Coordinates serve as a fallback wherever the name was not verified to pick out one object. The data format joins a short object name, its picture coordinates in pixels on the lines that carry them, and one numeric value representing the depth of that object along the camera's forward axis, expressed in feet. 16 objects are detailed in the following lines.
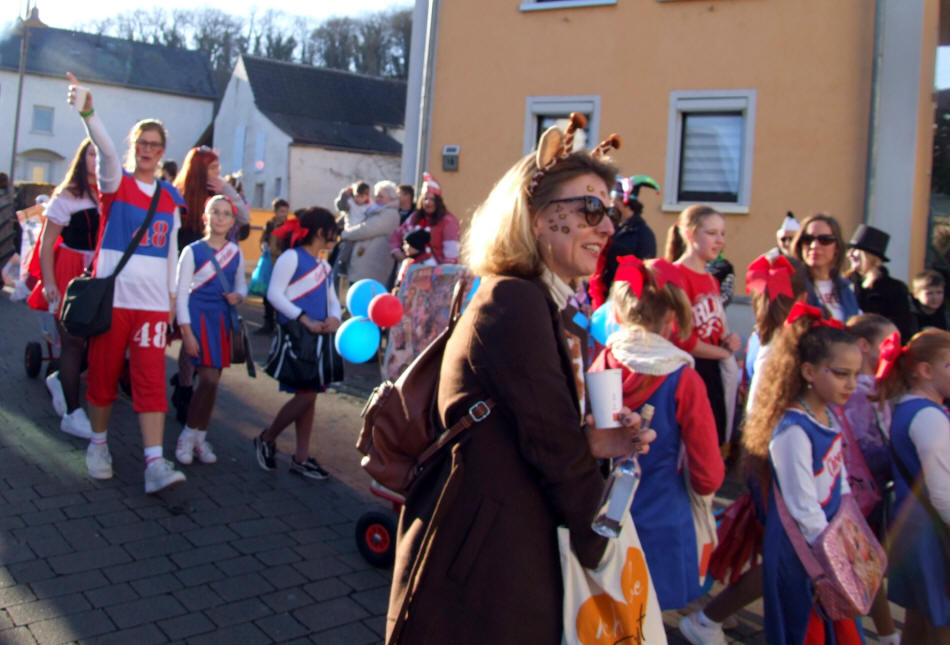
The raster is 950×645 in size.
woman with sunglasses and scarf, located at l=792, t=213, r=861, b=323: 18.26
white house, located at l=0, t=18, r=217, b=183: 182.19
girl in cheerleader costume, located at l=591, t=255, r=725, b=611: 11.32
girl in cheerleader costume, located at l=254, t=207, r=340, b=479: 19.08
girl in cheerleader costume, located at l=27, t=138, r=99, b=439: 18.38
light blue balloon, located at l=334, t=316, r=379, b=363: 13.71
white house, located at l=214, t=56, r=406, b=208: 126.72
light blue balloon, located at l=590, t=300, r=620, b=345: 13.67
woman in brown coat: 6.75
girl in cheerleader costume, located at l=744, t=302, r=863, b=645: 11.03
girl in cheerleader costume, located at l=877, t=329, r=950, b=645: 11.57
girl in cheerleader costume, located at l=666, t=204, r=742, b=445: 16.71
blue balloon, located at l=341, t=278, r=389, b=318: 14.74
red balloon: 13.16
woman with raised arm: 16.75
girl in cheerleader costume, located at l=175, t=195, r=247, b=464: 19.70
